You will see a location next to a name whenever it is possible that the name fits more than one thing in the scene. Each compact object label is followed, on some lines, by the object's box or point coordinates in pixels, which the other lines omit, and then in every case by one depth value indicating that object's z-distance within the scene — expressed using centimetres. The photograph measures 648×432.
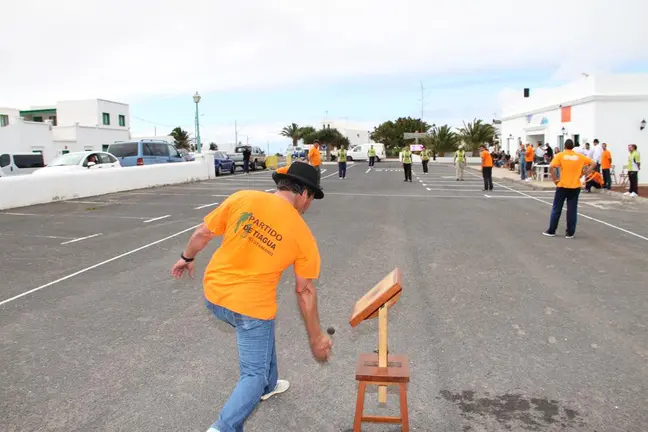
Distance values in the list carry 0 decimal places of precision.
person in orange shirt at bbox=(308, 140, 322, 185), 2041
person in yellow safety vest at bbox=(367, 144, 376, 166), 4235
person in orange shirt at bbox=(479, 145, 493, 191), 2047
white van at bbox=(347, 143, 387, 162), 5700
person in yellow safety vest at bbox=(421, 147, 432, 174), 3478
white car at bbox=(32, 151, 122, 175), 1917
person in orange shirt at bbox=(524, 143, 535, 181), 2641
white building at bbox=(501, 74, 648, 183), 2555
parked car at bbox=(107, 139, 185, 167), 2430
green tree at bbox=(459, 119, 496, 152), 4919
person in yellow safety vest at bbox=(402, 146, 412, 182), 2652
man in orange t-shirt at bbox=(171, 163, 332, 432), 301
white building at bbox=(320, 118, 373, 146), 11394
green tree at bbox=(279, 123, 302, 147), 8875
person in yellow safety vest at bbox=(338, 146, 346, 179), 2736
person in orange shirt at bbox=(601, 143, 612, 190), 1962
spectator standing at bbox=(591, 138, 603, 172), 2052
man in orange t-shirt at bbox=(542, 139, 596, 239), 1045
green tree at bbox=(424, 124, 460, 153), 5703
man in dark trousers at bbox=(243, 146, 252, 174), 3456
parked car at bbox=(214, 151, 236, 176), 3253
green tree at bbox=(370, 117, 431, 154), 8688
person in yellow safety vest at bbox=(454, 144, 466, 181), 2670
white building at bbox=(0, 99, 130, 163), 4247
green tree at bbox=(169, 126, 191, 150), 8462
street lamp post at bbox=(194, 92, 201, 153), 3120
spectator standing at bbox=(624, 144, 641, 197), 1742
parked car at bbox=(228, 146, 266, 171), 3634
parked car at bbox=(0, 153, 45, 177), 2333
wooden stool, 322
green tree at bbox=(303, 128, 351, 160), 7419
